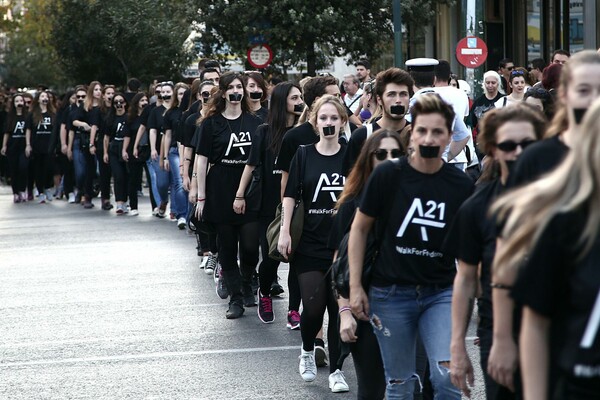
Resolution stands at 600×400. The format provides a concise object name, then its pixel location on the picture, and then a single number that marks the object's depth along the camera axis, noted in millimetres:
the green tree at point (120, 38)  38656
